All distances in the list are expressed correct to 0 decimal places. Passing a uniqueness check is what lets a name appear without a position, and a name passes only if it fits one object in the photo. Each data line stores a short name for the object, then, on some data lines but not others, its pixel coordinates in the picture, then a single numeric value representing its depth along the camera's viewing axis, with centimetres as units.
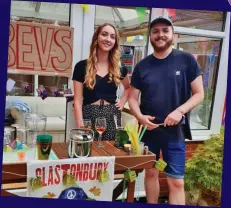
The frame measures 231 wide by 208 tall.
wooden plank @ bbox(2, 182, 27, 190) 175
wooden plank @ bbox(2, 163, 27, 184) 134
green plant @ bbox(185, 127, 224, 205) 195
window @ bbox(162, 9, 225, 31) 170
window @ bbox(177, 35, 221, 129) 189
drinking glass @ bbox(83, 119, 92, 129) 175
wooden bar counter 153
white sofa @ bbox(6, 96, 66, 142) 172
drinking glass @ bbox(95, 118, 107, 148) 167
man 171
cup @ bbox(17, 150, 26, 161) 144
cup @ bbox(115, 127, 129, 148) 168
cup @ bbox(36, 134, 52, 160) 144
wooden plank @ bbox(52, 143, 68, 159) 151
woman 172
